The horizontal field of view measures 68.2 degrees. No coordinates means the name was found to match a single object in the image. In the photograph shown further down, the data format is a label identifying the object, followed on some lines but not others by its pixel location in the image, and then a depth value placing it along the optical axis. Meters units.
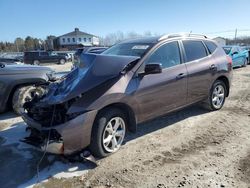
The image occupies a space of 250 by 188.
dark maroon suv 2.65
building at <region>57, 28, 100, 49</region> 57.63
